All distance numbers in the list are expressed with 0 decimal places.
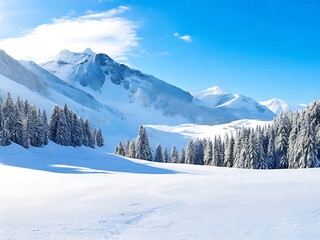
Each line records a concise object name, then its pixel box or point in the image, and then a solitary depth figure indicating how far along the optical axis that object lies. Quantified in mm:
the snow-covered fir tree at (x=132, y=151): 70675
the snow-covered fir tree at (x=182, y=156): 78362
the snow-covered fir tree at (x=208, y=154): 67375
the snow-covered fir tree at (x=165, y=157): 82862
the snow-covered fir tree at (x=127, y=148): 76375
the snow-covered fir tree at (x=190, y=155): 70562
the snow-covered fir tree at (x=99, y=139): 89831
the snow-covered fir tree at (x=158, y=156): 74125
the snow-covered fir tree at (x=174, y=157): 76312
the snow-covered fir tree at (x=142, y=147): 65750
